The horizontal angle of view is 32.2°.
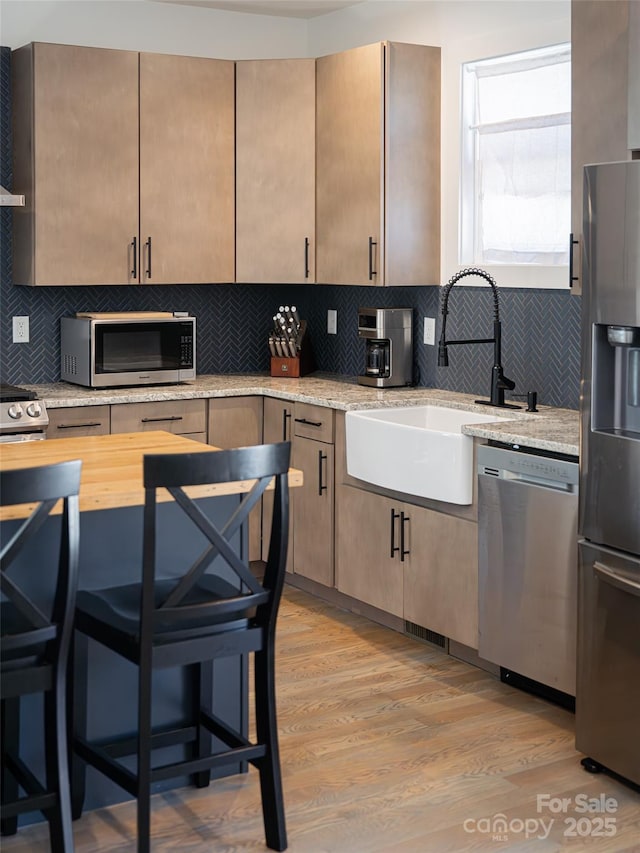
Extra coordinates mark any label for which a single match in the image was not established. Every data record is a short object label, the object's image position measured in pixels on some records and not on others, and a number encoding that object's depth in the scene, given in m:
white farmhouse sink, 3.89
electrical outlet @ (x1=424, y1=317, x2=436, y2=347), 4.95
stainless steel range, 4.37
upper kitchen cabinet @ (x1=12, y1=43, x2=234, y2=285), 4.73
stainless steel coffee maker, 4.93
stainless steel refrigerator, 2.99
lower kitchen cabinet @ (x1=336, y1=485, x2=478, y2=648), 3.94
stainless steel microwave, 4.86
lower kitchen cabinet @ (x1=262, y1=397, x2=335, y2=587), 4.66
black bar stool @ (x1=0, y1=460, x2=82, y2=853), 2.25
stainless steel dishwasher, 3.45
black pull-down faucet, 4.32
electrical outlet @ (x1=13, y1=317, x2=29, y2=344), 5.07
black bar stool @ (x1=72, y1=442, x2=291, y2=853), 2.40
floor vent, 4.25
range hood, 4.25
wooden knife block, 5.40
